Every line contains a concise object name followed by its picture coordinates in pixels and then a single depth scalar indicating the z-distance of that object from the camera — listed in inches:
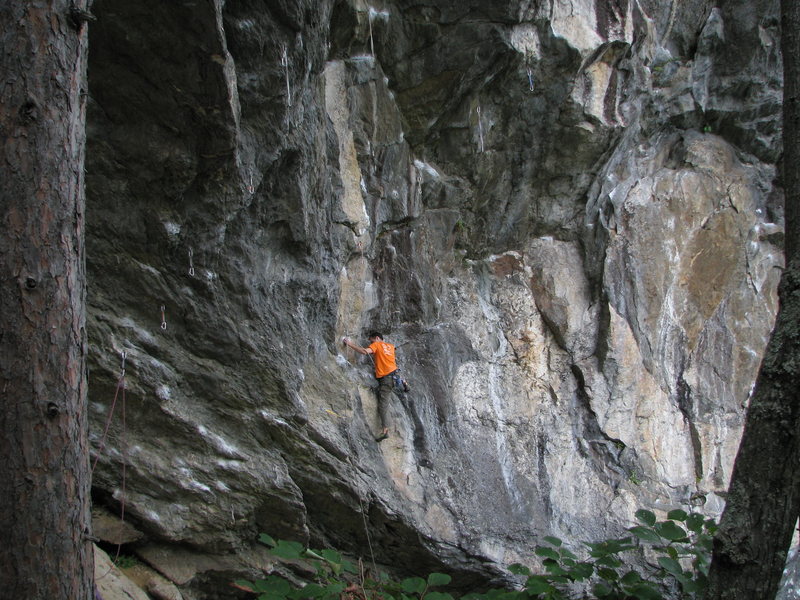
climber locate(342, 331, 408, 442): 287.0
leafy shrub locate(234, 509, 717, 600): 145.2
